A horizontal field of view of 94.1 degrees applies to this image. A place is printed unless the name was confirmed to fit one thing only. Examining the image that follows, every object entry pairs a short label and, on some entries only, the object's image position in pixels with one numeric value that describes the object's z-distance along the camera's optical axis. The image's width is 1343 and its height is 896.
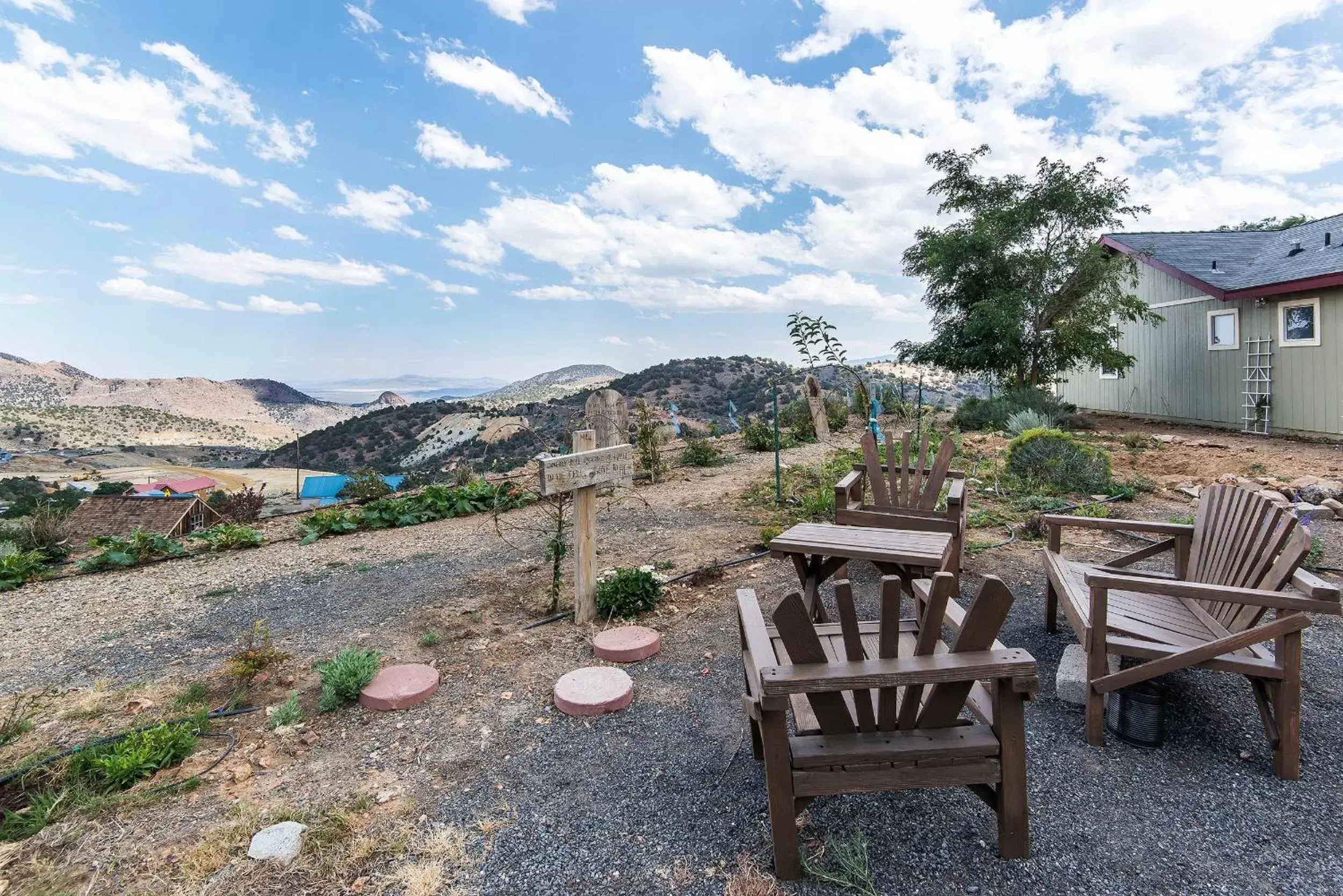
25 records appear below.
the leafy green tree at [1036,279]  12.37
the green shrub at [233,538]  6.12
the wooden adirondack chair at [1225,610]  2.11
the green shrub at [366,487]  8.04
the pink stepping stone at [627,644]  3.24
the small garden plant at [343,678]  2.87
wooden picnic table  2.97
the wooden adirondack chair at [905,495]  3.91
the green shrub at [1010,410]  11.73
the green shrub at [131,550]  5.57
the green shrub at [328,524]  6.49
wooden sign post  3.49
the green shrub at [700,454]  9.64
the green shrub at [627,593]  3.87
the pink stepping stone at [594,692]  2.75
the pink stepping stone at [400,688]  2.84
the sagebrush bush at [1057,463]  6.60
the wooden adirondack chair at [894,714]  1.66
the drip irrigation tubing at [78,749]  2.34
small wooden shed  6.77
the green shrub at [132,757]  2.32
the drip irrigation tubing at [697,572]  3.83
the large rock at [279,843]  1.89
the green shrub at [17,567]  5.23
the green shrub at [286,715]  2.74
